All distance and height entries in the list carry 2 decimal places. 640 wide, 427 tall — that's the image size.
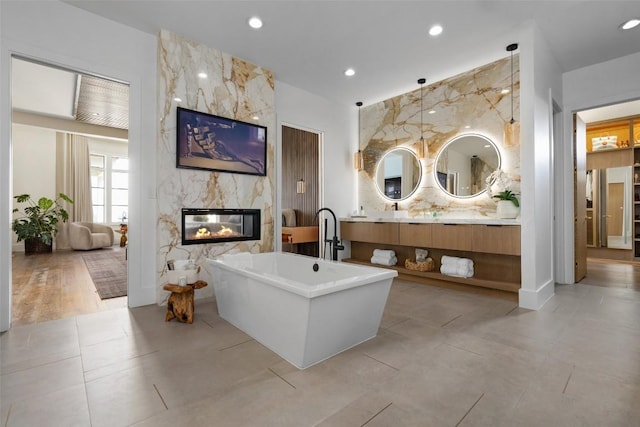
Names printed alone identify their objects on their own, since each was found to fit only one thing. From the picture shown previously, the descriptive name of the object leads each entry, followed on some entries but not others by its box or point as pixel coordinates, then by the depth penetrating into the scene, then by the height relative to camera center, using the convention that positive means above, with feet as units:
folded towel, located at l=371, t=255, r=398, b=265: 15.81 -2.30
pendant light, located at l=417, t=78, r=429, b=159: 15.71 +3.64
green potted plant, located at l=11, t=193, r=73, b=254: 20.80 -0.27
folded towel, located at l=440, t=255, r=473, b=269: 12.91 -1.97
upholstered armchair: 23.91 -1.49
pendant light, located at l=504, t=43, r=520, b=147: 12.42 +3.41
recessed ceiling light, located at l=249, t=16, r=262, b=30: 10.23 +6.69
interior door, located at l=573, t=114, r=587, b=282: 14.28 +0.88
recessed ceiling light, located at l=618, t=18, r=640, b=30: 10.12 +6.46
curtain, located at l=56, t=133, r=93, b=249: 25.23 +3.67
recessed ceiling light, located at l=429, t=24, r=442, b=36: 10.57 +6.57
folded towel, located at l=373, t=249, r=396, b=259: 15.85 -1.93
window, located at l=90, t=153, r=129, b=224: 28.37 +2.93
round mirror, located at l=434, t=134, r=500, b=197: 13.75 +2.46
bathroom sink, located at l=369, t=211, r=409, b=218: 15.67 +0.13
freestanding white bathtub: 6.23 -2.10
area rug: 12.51 -2.78
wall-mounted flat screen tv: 11.33 +2.98
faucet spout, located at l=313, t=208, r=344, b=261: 11.41 -1.08
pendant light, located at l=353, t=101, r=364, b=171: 18.37 +3.45
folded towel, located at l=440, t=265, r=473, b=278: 12.84 -2.36
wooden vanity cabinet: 11.51 -1.23
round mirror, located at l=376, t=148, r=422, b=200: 16.47 +2.40
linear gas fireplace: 11.55 -0.29
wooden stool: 9.04 -2.56
